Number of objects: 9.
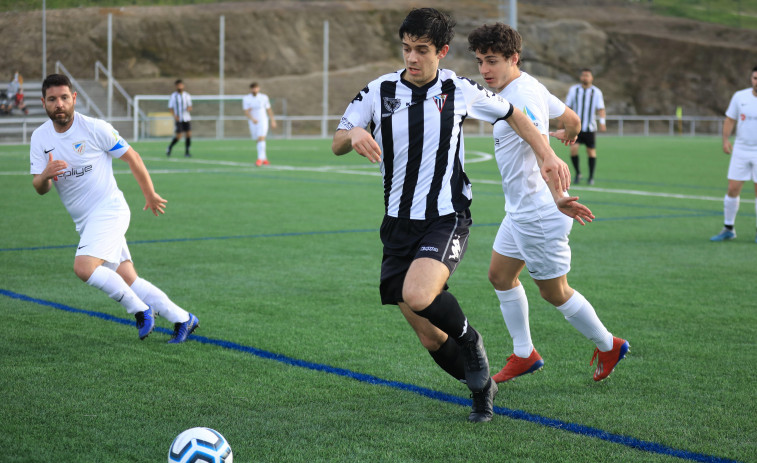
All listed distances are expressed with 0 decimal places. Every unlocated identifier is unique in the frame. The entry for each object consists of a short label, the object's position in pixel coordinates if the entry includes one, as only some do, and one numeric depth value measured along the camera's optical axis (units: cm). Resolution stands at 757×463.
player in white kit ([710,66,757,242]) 1109
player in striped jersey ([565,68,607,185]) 1906
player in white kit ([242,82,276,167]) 2328
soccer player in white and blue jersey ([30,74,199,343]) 600
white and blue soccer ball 354
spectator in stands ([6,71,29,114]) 3519
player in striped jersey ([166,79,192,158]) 2742
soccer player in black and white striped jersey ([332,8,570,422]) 445
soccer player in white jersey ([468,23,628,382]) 508
